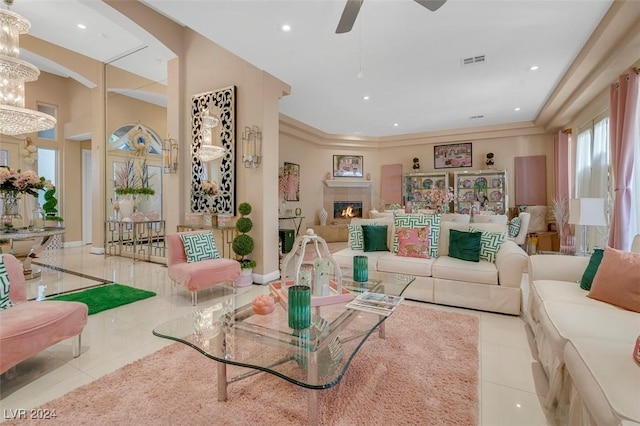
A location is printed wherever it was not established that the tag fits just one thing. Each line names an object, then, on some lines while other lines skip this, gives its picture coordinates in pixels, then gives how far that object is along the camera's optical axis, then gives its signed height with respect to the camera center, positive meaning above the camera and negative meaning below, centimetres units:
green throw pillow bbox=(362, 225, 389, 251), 395 -39
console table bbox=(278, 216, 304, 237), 742 -34
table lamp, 286 -3
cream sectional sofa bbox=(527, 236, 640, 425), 110 -67
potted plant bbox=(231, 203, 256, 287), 395 -49
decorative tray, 197 -62
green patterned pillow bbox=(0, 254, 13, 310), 199 -55
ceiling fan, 221 +157
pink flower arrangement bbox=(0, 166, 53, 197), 349 +34
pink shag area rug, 156 -110
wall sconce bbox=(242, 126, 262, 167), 414 +88
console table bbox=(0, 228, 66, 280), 359 -55
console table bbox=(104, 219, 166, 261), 561 -60
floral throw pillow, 356 -42
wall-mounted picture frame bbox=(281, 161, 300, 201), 712 +71
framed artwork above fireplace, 866 +130
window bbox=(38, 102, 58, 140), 651 +218
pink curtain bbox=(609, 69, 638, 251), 330 +61
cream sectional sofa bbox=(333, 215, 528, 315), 297 -72
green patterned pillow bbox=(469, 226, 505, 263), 336 -41
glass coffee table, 145 -74
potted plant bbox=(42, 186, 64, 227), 468 -2
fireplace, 870 +0
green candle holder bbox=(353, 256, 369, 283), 252 -52
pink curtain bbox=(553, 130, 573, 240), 590 +83
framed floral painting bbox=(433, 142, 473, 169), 770 +143
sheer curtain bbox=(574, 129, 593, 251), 489 +77
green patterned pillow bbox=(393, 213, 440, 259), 364 -19
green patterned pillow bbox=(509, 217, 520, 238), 543 -36
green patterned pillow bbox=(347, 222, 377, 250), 405 -40
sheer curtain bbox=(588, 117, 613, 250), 418 +55
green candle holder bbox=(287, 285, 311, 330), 164 -55
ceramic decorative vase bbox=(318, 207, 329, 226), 822 -20
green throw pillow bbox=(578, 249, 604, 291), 220 -47
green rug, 323 -104
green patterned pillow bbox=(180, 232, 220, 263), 351 -46
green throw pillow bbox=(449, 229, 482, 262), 336 -43
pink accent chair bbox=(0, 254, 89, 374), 168 -72
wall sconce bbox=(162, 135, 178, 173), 488 +88
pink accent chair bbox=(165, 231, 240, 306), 320 -69
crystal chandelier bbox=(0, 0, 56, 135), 312 +147
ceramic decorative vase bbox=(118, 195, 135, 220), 579 +4
